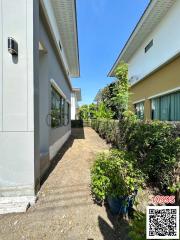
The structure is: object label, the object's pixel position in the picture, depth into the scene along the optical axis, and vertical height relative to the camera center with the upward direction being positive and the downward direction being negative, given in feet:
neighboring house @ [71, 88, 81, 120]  87.43 +5.73
